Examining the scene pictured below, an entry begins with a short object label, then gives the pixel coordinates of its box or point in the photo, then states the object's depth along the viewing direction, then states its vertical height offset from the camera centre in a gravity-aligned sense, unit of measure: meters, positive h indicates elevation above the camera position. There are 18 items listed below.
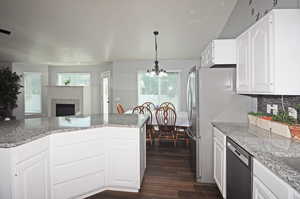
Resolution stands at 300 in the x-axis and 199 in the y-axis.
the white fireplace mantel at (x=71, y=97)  6.42 +0.06
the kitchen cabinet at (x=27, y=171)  1.38 -0.60
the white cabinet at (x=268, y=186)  0.90 -0.49
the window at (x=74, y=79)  7.12 +0.79
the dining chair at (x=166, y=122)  4.09 -0.54
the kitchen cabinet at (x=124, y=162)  2.22 -0.79
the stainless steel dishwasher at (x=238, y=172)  1.35 -0.62
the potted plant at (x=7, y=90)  5.51 +0.28
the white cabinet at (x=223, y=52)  2.32 +0.59
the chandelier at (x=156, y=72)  3.92 +0.58
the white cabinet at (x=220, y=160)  1.95 -0.72
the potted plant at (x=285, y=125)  1.52 -0.25
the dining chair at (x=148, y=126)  4.40 -0.69
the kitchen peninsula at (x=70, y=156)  1.43 -0.59
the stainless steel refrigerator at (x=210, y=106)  2.46 -0.11
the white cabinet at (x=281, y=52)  1.51 +0.39
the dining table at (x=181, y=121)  4.02 -0.51
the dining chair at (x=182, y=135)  4.31 -0.93
